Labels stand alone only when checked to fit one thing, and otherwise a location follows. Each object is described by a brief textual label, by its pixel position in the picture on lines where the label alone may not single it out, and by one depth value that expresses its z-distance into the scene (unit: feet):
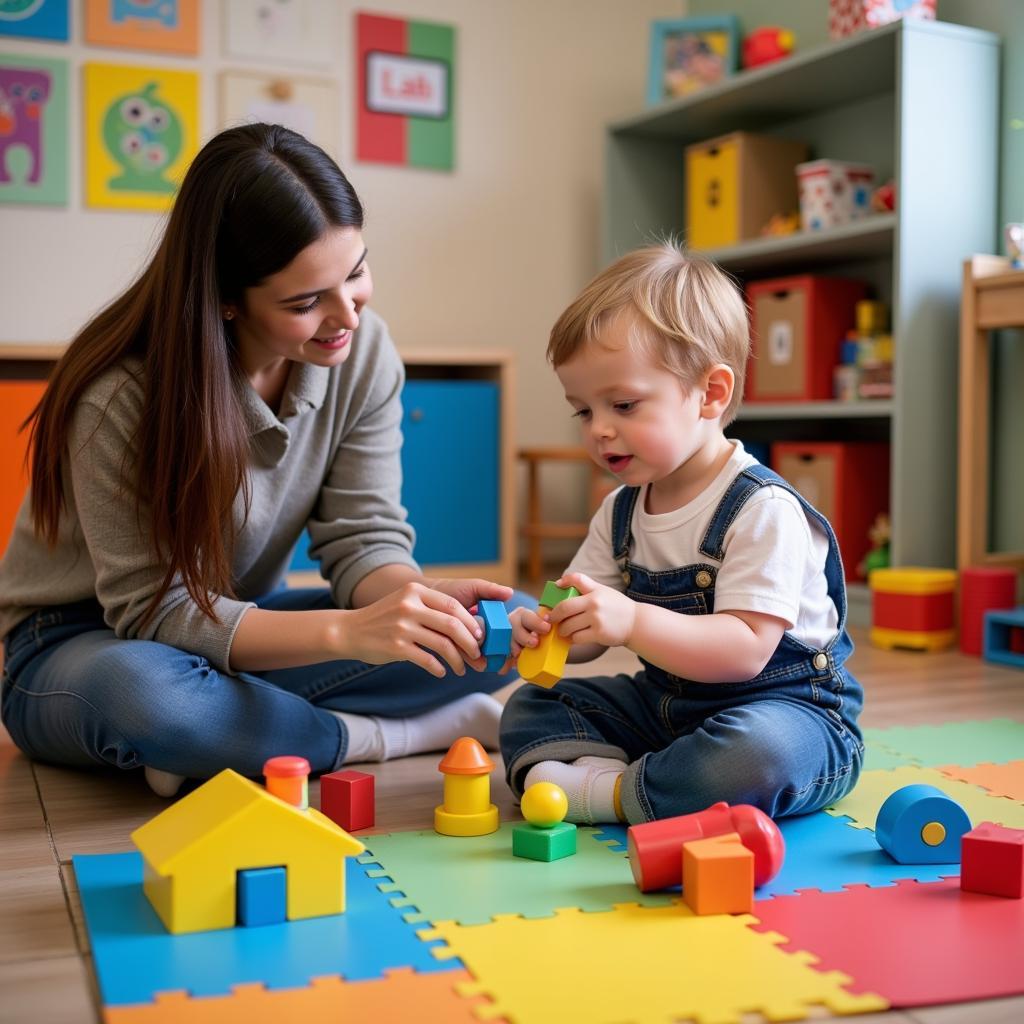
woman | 4.09
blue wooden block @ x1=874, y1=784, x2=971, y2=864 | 3.73
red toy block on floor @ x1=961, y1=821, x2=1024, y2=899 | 3.45
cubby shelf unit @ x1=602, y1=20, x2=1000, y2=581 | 8.15
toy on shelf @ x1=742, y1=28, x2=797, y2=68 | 9.99
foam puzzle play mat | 2.84
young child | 3.93
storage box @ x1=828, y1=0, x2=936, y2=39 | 8.68
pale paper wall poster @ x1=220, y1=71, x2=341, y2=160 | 10.47
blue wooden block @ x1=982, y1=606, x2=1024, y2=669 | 7.23
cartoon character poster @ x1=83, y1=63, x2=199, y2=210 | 10.11
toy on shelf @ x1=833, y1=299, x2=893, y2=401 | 8.72
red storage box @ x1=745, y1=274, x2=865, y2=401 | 9.34
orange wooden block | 3.31
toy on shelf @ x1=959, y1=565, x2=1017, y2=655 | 7.61
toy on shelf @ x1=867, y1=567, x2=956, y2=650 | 7.67
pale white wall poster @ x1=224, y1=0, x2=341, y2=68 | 10.48
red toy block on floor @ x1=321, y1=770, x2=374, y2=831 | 4.08
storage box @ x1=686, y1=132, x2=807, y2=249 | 10.04
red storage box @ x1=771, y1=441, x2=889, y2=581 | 8.98
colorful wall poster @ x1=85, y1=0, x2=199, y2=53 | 10.03
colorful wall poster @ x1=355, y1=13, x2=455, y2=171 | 10.88
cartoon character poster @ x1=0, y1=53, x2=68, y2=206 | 9.84
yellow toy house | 3.18
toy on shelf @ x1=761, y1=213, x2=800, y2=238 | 9.73
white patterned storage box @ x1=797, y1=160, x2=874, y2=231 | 9.18
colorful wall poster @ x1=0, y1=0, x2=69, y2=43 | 9.77
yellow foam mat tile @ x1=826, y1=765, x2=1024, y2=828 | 4.21
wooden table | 7.72
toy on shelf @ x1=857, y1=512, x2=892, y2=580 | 8.78
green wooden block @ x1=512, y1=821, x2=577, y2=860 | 3.76
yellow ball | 3.80
